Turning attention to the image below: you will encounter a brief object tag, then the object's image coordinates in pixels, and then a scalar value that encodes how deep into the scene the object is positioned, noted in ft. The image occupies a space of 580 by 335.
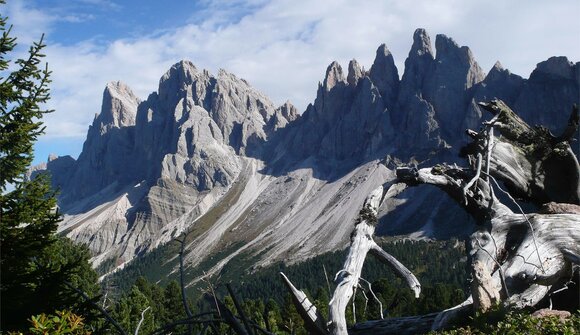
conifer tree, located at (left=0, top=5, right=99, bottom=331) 28.84
